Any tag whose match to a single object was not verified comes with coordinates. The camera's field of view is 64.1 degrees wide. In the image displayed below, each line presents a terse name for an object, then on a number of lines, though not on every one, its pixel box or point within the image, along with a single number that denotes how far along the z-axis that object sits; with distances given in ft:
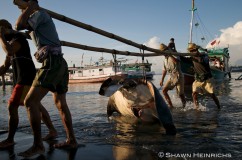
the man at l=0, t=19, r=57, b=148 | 9.52
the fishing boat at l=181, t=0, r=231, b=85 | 65.20
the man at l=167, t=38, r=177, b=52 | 20.42
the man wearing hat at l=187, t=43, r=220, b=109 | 20.19
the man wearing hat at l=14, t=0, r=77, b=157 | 8.42
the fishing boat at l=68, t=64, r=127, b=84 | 113.30
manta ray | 11.98
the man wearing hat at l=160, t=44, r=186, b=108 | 20.66
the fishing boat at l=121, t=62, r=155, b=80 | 114.96
